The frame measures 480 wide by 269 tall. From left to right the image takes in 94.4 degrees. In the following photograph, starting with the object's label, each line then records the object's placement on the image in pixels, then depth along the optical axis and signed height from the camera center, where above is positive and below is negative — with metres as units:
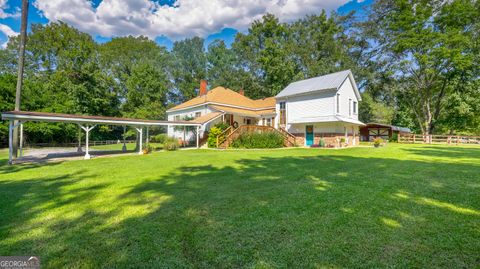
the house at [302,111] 19.27 +2.82
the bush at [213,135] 18.50 +0.28
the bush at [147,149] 14.90 -0.71
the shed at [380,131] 29.16 +1.16
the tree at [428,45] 23.53 +10.62
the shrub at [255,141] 18.00 -0.16
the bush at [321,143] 19.12 -0.33
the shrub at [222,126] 19.30 +1.13
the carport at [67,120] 10.13 +1.03
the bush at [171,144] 17.36 -0.43
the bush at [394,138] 27.60 +0.18
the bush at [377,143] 18.41 -0.30
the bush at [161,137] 19.86 +0.11
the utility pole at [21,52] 12.04 +4.77
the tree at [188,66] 42.13 +14.40
